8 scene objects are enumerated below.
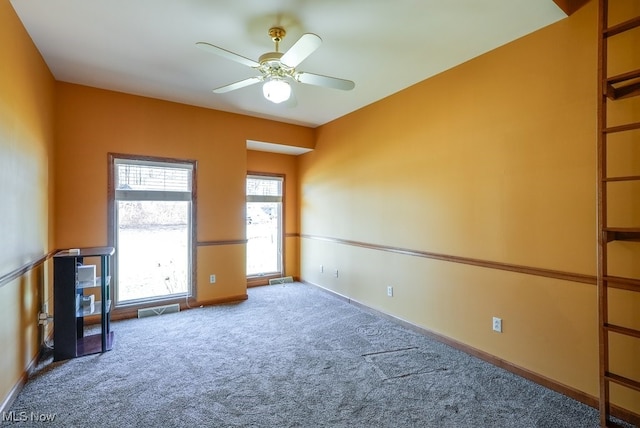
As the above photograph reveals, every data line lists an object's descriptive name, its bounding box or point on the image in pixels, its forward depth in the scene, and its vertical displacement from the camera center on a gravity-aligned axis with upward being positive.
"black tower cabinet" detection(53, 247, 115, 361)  2.79 -0.85
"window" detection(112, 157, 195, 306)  3.94 -0.19
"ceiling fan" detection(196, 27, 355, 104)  2.15 +1.10
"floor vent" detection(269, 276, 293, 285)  5.61 -1.21
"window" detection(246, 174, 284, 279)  5.53 -0.21
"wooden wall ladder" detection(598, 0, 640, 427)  1.83 +0.16
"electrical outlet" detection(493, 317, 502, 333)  2.70 -0.97
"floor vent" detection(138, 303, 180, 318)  3.94 -1.24
